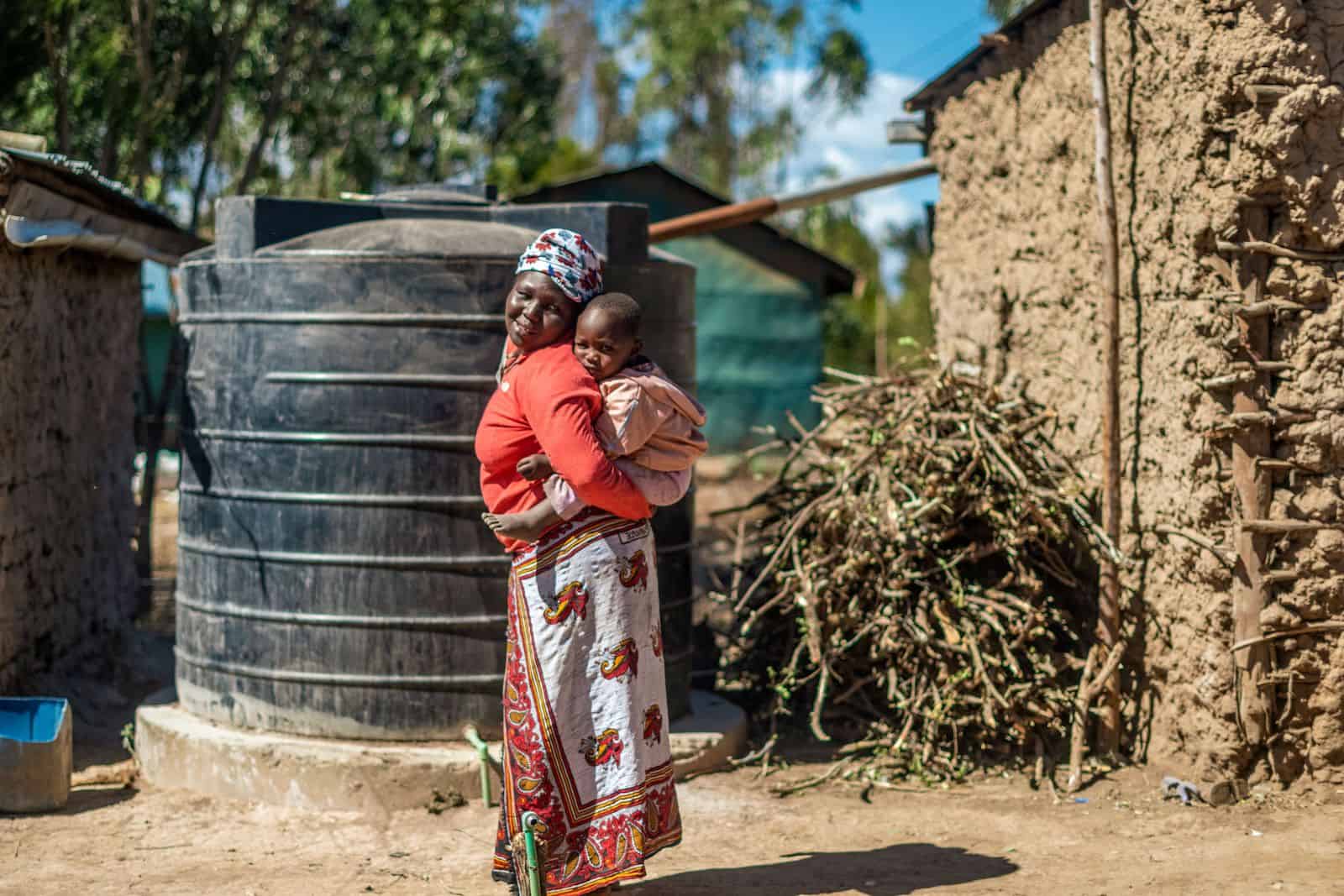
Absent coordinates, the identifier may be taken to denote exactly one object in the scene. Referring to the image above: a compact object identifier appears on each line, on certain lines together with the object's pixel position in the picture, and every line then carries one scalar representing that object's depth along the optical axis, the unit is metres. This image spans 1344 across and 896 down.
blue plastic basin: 4.77
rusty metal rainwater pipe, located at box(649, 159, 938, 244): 6.29
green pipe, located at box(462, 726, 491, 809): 4.66
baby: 3.48
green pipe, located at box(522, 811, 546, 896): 3.49
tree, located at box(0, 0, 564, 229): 8.66
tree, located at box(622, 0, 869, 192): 24.22
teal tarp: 15.88
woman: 3.51
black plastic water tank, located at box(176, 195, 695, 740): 4.73
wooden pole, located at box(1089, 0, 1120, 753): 4.89
